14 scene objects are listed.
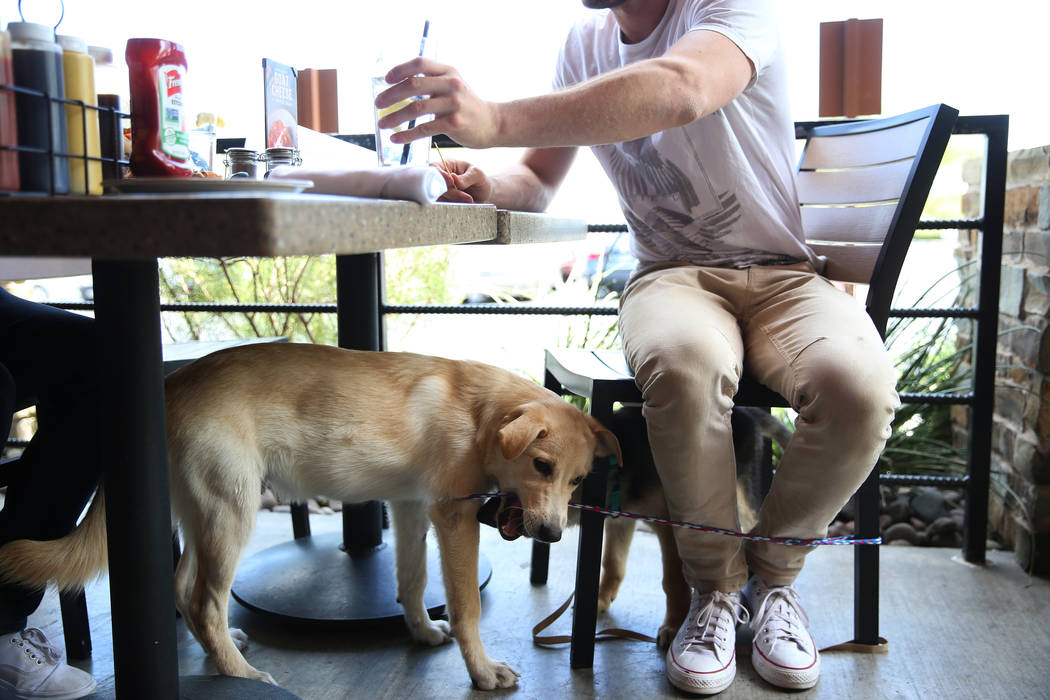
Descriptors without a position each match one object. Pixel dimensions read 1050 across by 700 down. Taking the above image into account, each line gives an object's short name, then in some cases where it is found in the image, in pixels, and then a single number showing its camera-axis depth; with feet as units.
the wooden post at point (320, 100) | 8.50
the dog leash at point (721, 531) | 5.49
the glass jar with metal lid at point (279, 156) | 5.34
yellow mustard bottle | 3.39
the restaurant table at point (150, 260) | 2.48
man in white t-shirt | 4.75
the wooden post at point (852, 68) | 7.82
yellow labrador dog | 4.75
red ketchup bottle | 3.75
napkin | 3.56
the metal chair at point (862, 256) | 5.77
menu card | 5.43
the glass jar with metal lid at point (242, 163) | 5.00
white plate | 3.19
